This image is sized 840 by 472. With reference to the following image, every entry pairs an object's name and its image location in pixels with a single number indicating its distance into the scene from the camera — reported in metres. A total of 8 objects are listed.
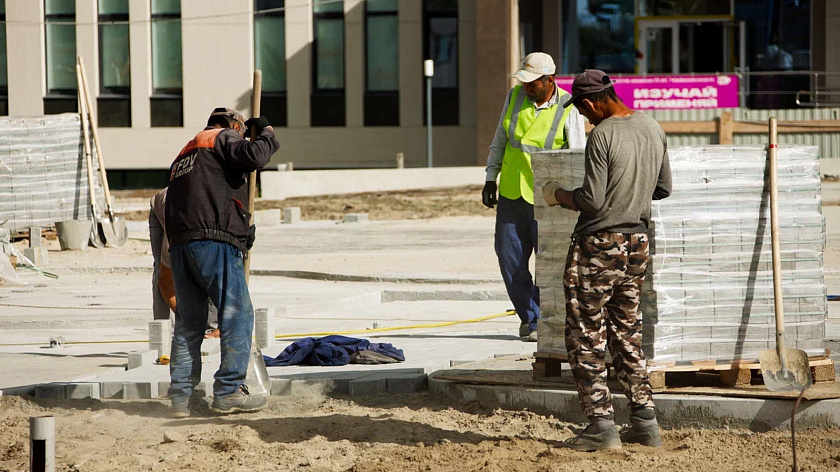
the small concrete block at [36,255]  32.41
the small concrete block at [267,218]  44.16
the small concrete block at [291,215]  46.25
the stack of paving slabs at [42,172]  37.34
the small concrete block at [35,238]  35.94
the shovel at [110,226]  37.25
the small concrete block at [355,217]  46.12
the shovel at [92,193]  37.28
